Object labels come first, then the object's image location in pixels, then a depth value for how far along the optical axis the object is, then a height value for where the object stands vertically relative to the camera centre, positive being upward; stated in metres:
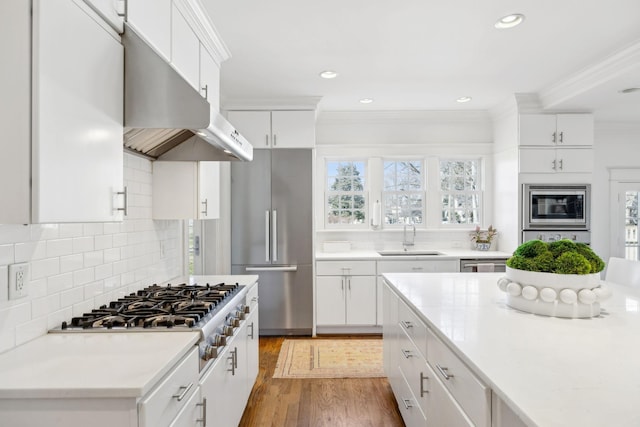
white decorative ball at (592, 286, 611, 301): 1.59 -0.31
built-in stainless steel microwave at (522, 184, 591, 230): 4.19 +0.14
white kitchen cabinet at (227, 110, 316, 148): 4.12 +0.94
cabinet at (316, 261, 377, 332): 4.16 -0.82
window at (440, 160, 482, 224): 4.96 +0.29
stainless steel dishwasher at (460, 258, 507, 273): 4.15 -0.51
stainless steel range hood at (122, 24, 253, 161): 1.55 +0.49
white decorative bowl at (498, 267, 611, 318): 1.59 -0.32
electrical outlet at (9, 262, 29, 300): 1.35 -0.23
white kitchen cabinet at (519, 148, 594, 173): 4.17 +0.63
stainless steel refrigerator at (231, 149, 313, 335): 4.11 -0.07
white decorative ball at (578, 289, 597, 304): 1.58 -0.32
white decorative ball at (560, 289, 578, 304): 1.59 -0.32
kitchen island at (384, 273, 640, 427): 0.88 -0.43
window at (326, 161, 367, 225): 4.91 +0.29
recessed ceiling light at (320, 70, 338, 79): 3.41 +1.28
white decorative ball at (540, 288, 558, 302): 1.61 -0.32
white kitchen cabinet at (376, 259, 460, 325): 4.16 -0.53
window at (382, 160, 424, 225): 4.95 +0.31
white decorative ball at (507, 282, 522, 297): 1.72 -0.32
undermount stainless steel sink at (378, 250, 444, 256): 4.57 -0.42
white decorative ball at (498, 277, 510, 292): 1.80 -0.31
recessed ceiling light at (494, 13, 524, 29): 2.46 +1.28
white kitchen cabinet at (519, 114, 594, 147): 4.15 +0.95
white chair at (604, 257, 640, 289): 2.45 -0.36
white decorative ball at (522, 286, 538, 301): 1.65 -0.32
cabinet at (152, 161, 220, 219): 2.55 +0.18
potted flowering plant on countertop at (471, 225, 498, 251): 4.63 -0.25
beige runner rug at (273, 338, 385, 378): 3.20 -1.29
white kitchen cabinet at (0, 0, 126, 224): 1.06 +0.31
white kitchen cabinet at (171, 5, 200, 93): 2.04 +0.97
